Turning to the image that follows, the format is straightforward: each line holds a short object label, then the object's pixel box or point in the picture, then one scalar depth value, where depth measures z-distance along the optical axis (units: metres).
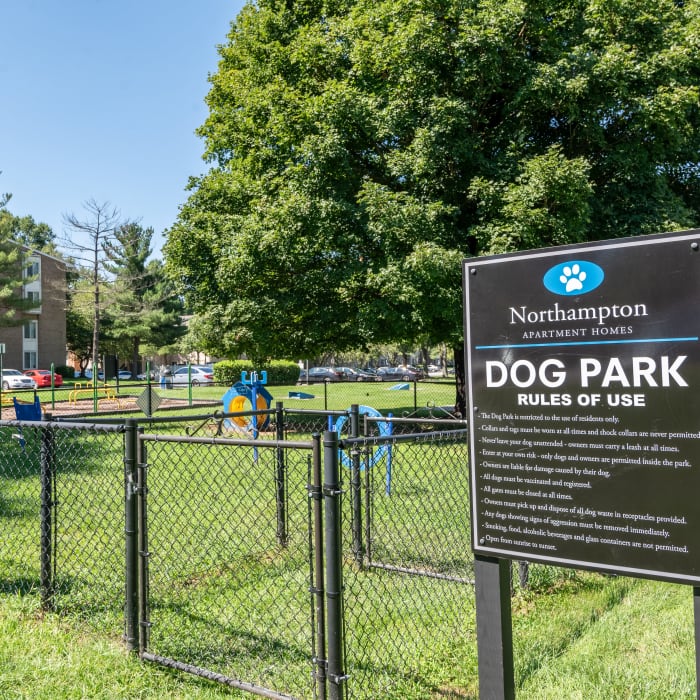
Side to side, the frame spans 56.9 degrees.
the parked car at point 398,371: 44.16
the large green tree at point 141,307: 47.09
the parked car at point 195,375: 40.88
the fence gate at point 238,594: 3.38
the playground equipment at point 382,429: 6.30
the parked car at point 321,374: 47.16
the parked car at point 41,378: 36.83
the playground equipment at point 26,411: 12.04
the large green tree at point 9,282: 25.89
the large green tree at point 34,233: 58.32
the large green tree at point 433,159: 11.80
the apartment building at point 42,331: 46.50
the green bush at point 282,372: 39.41
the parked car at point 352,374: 43.09
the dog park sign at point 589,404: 2.10
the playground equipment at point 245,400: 10.63
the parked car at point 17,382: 33.78
